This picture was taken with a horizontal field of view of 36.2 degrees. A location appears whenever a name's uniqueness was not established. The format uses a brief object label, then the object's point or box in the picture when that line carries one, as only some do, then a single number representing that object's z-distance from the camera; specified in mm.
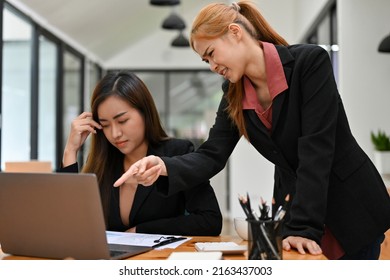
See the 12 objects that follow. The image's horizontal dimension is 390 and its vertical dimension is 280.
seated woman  1917
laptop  1210
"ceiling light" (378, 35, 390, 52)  3580
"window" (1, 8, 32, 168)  5973
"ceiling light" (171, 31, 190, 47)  8422
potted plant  3961
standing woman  1485
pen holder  1154
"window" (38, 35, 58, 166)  7160
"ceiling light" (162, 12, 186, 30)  6691
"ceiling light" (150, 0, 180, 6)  5449
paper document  1551
